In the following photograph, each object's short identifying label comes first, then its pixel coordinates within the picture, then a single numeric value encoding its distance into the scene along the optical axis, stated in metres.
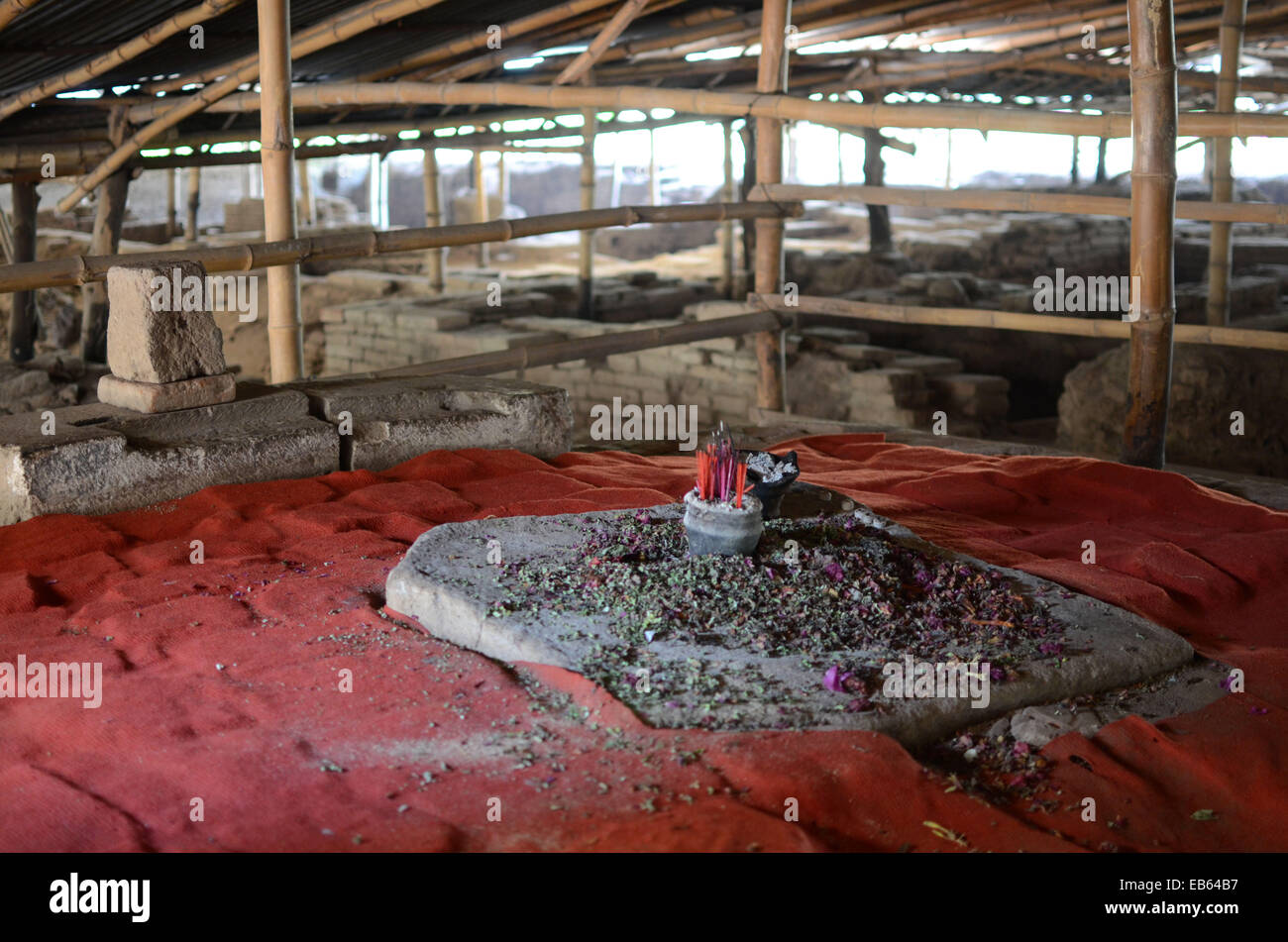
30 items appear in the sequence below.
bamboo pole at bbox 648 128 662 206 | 17.12
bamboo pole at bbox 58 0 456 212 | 6.54
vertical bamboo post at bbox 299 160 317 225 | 18.25
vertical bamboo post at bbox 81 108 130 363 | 8.73
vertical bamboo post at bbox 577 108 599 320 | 10.59
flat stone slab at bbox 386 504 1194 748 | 2.62
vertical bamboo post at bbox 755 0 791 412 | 6.09
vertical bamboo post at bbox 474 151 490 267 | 16.25
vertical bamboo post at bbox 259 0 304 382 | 5.38
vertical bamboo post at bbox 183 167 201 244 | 15.41
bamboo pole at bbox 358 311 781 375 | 5.81
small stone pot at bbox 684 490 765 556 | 3.26
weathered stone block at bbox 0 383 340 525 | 3.95
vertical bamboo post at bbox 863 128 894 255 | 12.56
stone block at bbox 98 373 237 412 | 4.28
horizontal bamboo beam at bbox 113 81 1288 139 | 5.04
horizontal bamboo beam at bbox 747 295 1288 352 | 5.44
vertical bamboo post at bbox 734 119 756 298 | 11.77
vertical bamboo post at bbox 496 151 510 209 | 17.60
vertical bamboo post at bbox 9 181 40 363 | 9.73
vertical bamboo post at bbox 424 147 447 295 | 12.21
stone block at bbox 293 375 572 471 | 4.77
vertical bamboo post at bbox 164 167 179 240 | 16.00
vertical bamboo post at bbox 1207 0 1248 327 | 8.19
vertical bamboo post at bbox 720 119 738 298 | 12.71
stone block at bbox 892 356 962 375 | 9.16
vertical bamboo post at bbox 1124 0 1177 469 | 4.73
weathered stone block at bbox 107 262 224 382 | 4.23
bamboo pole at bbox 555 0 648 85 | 7.23
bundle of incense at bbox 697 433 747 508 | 3.28
